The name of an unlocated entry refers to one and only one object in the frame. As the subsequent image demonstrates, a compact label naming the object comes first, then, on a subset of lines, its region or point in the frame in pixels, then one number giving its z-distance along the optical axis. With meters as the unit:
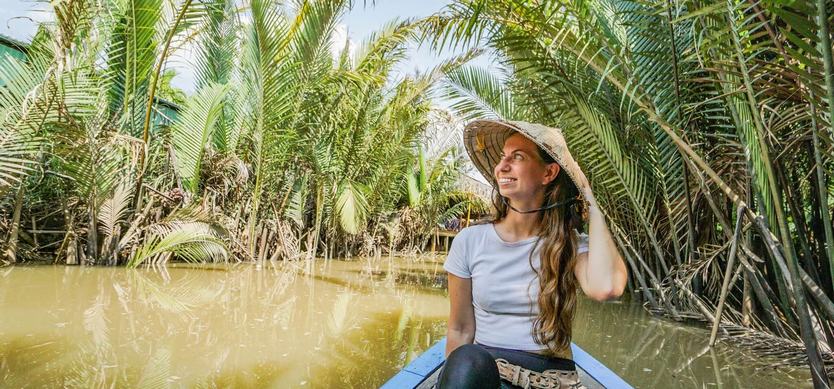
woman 1.29
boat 1.83
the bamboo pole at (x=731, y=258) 2.77
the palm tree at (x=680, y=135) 2.24
